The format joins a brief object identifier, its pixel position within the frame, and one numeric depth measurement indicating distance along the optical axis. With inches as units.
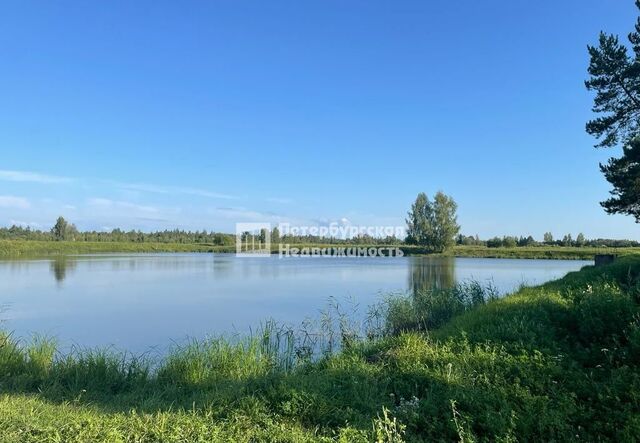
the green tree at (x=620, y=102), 585.9
